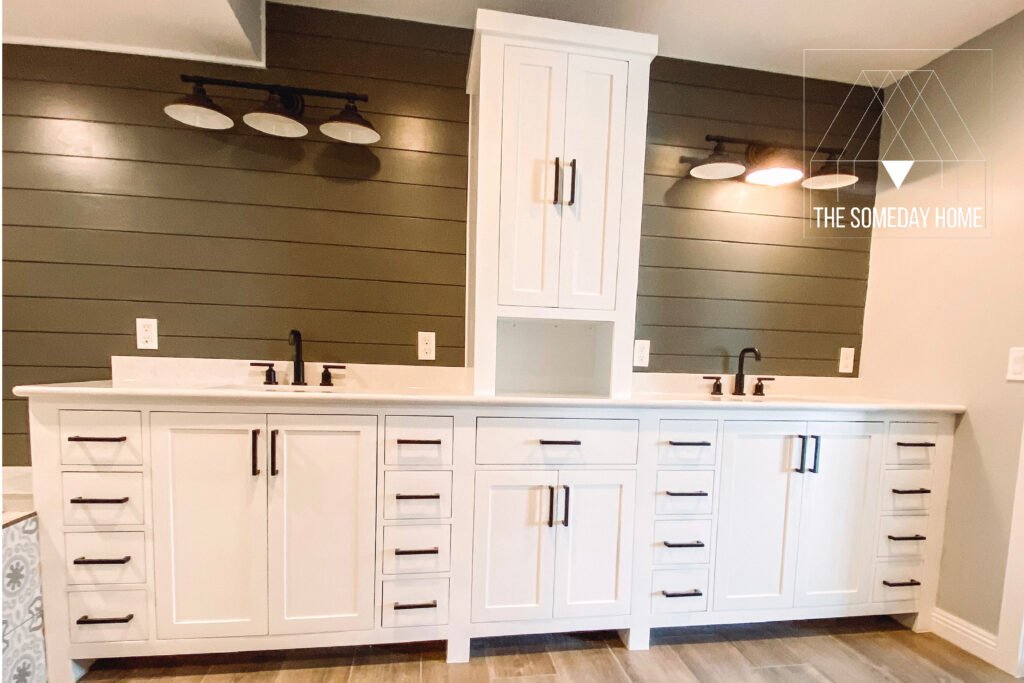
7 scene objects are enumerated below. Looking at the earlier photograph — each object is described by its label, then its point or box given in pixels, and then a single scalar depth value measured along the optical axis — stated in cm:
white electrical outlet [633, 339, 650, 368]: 224
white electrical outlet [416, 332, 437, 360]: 209
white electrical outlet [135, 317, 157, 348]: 195
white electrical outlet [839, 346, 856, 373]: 238
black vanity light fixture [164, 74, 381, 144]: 175
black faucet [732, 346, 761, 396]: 223
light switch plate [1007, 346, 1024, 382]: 178
